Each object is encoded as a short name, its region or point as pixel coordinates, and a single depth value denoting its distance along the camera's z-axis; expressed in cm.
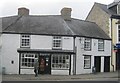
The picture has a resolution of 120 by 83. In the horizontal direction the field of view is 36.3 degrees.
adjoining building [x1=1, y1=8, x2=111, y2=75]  1977
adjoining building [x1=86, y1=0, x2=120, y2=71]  2271
